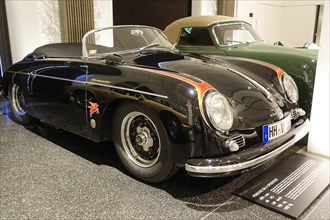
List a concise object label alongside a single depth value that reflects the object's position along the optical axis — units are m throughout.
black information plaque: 1.90
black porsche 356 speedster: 1.79
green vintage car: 3.18
